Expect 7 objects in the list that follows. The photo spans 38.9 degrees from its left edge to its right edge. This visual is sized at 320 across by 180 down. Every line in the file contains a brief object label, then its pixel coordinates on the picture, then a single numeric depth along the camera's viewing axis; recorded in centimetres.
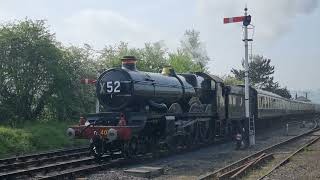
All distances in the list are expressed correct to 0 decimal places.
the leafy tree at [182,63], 5006
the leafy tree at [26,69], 2606
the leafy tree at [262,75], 8466
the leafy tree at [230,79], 6381
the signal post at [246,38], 2005
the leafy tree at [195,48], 7130
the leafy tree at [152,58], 4306
